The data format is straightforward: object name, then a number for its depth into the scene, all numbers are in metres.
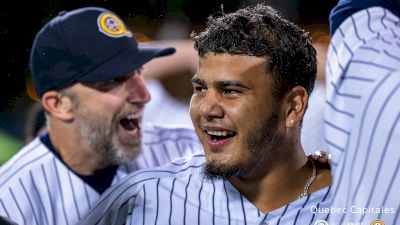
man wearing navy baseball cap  6.34
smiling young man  6.28
